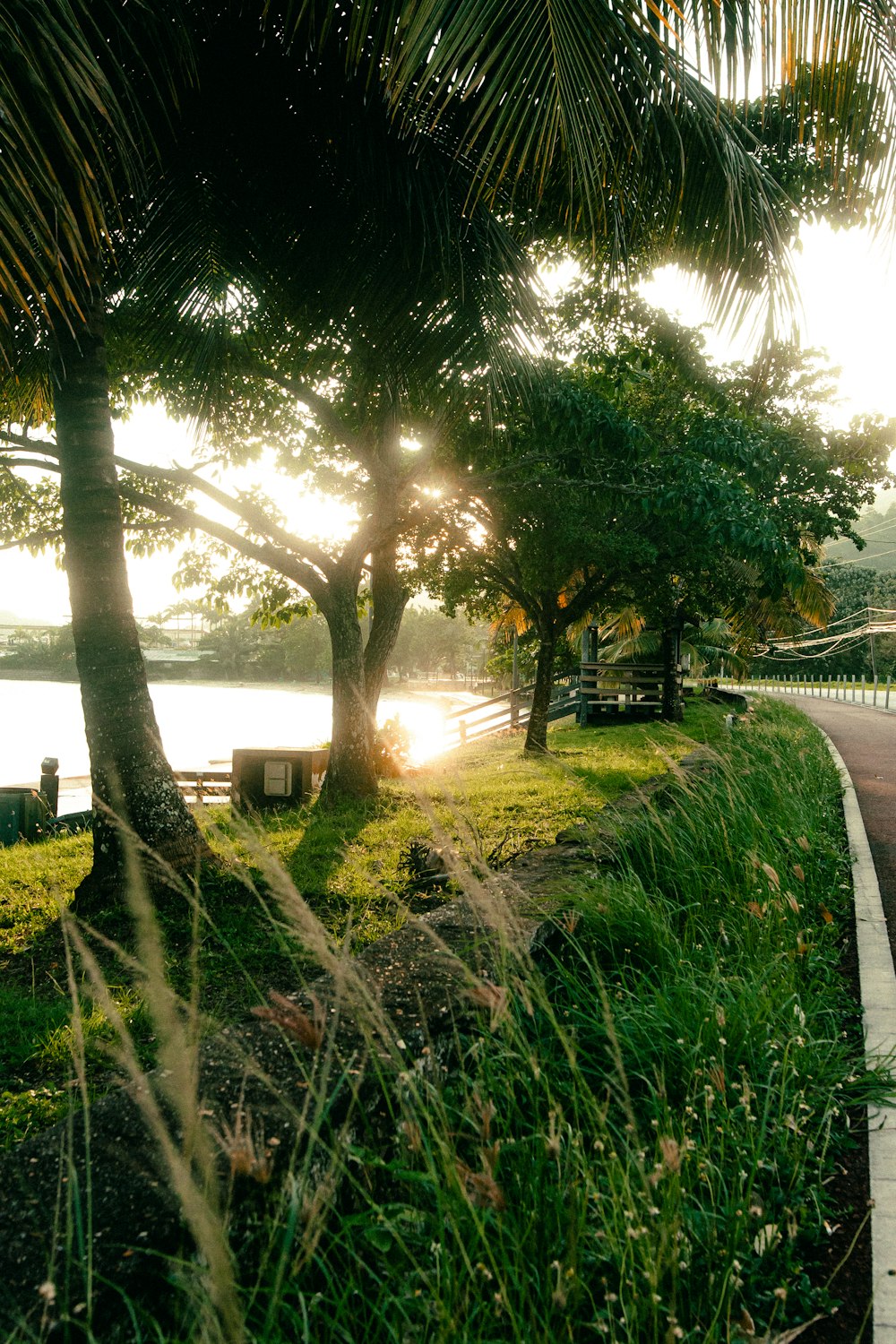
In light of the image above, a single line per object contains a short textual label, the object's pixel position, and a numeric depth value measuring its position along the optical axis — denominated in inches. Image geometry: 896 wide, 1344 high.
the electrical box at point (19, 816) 358.3
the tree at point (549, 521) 338.6
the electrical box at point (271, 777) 406.3
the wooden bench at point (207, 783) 451.8
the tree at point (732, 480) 350.9
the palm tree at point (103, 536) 191.0
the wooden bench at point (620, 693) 917.2
